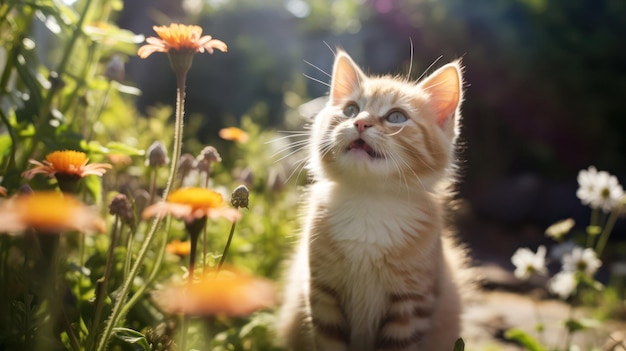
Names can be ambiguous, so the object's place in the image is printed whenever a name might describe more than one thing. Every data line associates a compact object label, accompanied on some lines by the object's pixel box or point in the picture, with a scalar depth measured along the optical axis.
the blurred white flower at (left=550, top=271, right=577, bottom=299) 0.58
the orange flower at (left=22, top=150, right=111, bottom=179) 0.38
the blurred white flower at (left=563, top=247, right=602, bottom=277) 0.55
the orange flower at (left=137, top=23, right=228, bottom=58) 0.39
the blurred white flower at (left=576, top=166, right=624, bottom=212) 0.57
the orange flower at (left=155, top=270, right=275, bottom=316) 0.36
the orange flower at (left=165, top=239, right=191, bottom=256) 0.47
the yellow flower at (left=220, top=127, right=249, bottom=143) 0.56
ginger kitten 0.48
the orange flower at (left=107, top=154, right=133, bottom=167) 0.54
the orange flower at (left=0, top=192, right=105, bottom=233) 0.34
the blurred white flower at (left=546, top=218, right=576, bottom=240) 0.53
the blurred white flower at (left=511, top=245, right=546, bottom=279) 0.57
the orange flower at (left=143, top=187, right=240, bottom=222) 0.36
